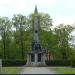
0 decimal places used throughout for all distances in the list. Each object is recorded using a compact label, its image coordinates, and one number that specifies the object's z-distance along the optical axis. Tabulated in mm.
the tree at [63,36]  46506
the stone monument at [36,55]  40608
